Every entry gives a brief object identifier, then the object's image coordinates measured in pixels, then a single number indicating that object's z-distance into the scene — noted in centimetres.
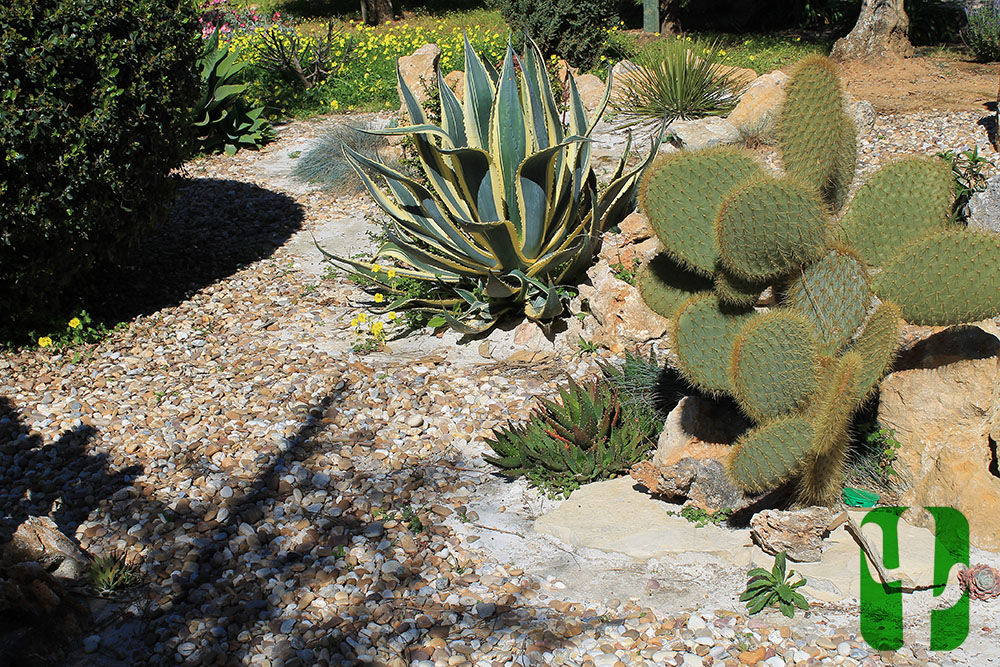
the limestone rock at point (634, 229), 530
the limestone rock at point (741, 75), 816
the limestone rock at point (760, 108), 689
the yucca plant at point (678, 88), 775
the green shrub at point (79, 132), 469
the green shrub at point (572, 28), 1017
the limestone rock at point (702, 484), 341
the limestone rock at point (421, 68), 839
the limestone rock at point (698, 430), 365
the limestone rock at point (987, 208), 490
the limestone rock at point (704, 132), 678
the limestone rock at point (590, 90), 820
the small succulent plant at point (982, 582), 287
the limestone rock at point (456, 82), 843
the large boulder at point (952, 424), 323
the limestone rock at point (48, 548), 315
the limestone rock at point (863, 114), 687
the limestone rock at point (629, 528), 329
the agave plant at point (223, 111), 859
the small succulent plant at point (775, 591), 288
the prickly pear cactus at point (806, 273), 290
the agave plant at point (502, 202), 495
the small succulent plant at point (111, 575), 316
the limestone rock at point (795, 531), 303
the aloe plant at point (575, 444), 378
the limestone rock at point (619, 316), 473
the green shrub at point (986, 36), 894
